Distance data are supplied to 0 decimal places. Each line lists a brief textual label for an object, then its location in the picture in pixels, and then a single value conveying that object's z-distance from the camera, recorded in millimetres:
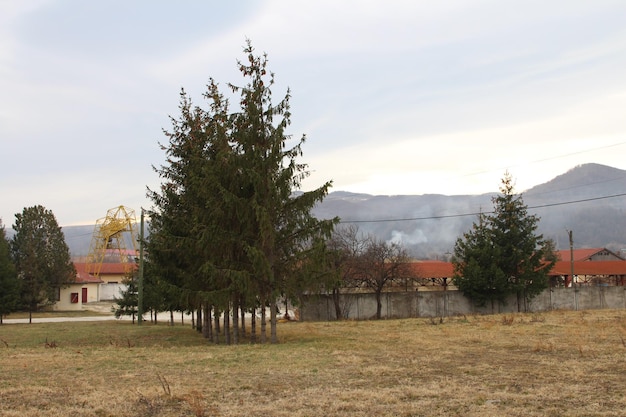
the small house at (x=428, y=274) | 48906
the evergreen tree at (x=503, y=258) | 43062
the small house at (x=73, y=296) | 68562
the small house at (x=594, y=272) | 59875
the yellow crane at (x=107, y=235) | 92750
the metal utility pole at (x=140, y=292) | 38781
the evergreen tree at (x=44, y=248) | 61062
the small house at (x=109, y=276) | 90125
